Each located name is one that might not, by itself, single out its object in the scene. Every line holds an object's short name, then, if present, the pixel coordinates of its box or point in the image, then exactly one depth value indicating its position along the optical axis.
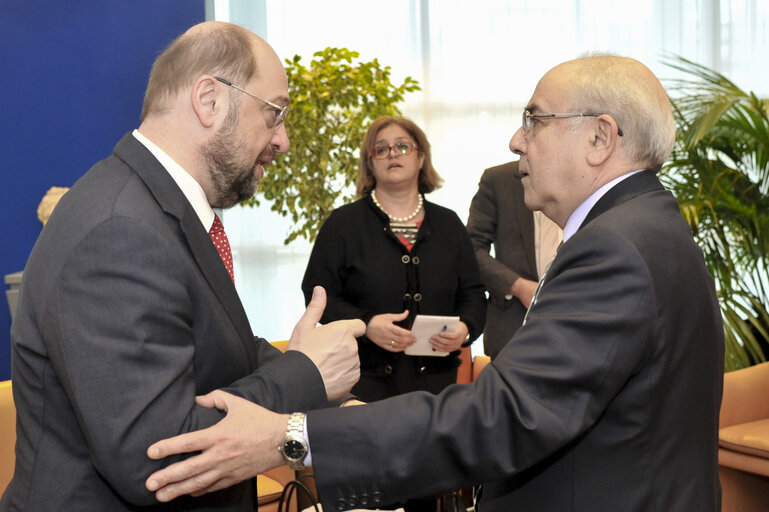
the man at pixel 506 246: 3.59
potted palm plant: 4.60
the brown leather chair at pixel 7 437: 2.77
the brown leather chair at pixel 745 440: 3.43
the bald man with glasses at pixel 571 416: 1.41
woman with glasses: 3.47
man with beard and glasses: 1.29
